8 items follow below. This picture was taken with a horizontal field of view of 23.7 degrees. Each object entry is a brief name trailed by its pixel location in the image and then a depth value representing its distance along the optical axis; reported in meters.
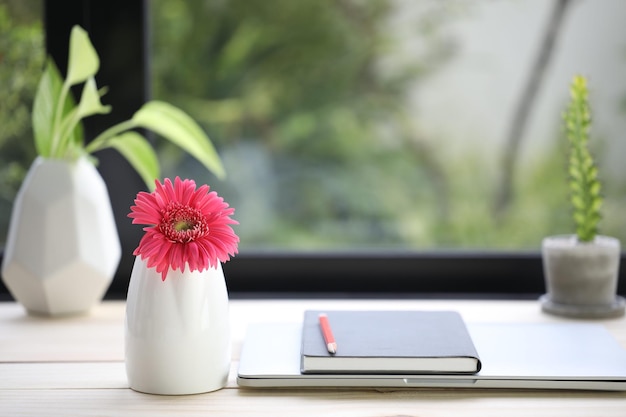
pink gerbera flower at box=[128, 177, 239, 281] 1.32
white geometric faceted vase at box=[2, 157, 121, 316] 1.58
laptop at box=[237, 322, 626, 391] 1.33
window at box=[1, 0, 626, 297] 2.23
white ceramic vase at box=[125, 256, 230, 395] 1.32
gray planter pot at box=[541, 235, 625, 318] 1.59
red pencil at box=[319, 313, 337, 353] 1.35
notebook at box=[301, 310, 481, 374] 1.34
